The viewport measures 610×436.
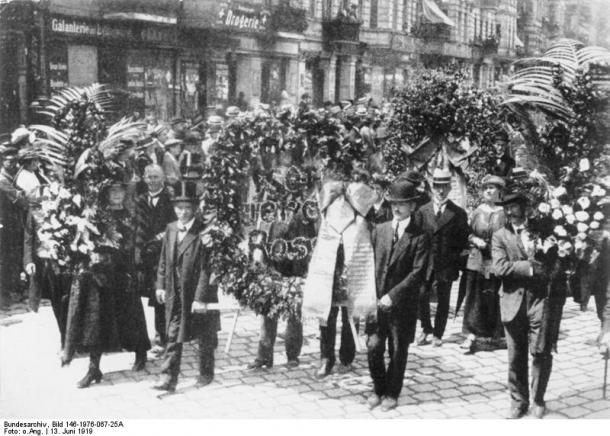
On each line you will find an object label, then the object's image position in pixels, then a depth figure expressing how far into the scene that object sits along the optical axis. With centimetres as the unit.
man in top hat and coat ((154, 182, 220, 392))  620
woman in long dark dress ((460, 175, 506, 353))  730
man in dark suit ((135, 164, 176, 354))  721
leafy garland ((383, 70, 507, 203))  935
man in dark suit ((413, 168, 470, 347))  748
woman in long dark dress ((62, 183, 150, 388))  639
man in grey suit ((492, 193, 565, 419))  557
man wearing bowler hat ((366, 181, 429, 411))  577
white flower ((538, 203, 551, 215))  554
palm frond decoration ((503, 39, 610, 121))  597
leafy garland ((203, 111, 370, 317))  626
